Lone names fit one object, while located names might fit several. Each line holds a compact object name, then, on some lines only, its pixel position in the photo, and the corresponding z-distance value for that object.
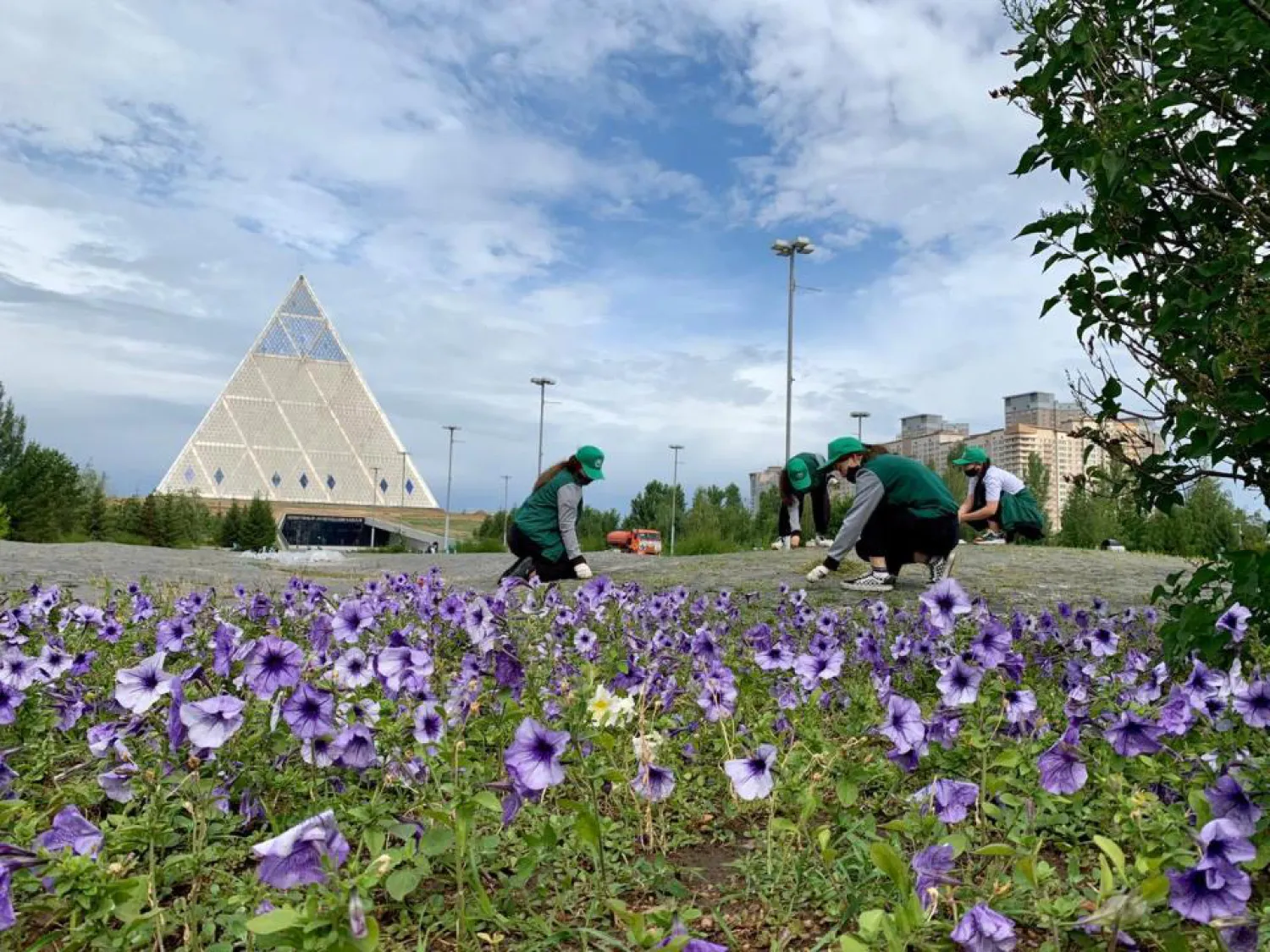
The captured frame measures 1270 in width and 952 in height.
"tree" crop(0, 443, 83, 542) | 36.22
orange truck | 37.09
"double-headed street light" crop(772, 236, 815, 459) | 27.23
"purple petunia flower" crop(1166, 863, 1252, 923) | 1.47
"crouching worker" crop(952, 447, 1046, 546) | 10.41
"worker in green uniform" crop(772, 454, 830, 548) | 11.90
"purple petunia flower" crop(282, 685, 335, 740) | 2.08
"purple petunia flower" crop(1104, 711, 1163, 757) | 2.11
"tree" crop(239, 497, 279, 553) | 57.94
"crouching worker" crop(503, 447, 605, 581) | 9.07
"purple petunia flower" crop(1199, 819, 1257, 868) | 1.47
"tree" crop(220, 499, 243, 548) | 58.62
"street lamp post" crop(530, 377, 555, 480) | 48.28
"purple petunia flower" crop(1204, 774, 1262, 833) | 1.76
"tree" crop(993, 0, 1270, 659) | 2.99
